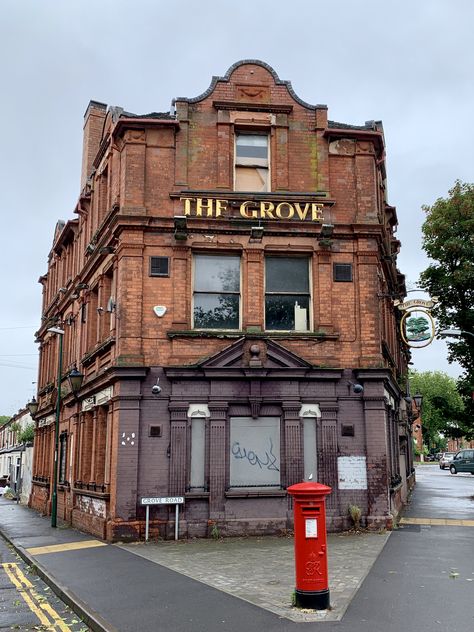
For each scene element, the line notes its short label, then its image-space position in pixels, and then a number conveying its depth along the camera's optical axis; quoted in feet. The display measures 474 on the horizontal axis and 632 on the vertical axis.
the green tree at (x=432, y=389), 290.58
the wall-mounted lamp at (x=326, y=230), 53.62
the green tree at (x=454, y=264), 94.12
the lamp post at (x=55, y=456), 64.34
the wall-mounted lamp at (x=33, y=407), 100.27
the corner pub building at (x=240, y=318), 50.65
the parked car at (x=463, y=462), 162.30
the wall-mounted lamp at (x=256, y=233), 53.83
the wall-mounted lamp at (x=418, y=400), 111.65
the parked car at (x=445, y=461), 203.91
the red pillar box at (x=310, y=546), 26.32
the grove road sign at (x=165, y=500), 48.62
